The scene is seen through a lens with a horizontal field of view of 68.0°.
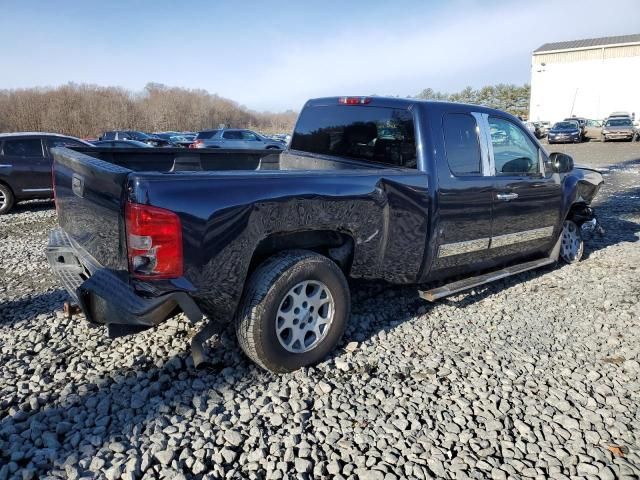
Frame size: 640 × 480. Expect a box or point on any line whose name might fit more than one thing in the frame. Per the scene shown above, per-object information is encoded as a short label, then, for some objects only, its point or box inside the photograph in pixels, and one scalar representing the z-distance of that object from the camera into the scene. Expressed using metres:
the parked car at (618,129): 31.16
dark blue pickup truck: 2.59
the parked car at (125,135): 27.62
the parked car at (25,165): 9.23
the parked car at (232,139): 20.97
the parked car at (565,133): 32.19
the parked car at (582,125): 34.66
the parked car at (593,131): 35.55
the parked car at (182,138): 29.22
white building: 50.66
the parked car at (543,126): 41.40
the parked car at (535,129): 39.55
